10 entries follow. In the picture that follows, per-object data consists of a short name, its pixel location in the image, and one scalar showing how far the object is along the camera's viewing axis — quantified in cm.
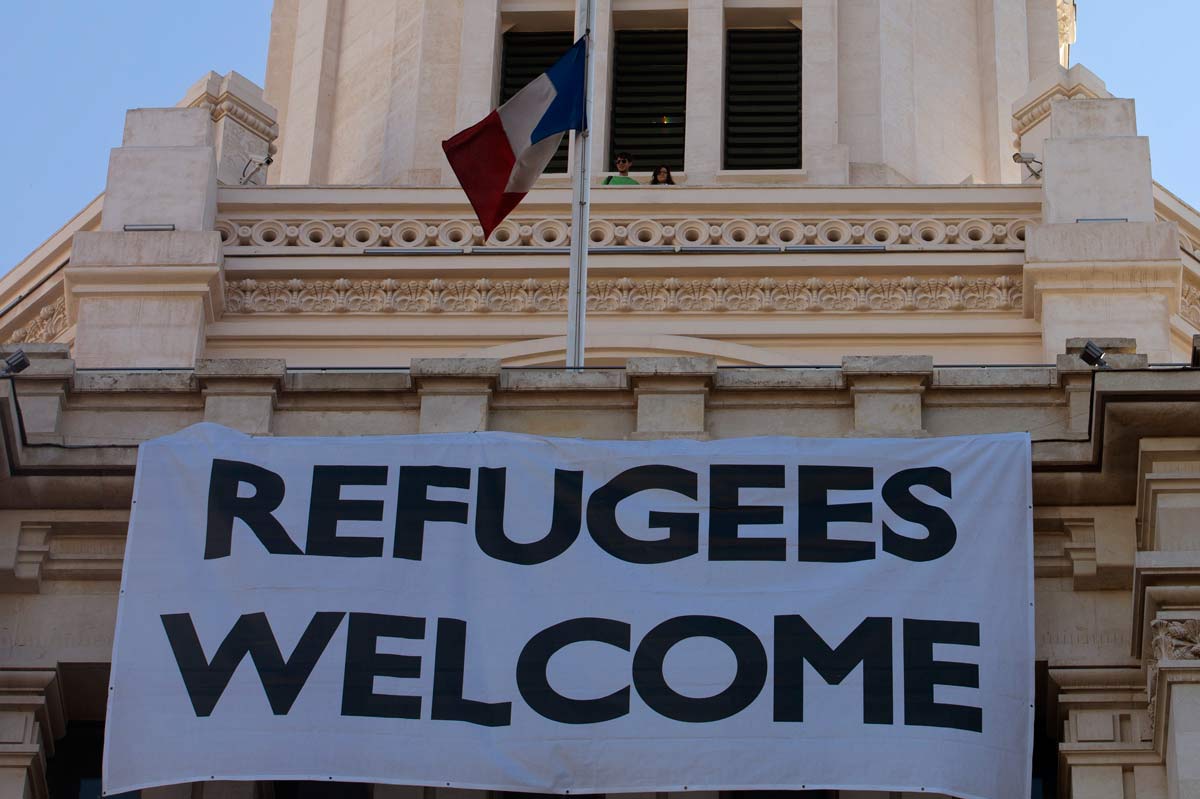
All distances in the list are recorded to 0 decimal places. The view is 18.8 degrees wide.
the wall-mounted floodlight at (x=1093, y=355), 2867
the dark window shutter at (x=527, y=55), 4434
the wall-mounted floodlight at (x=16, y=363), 2906
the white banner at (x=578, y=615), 2722
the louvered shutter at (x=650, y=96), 4316
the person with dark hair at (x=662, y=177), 4088
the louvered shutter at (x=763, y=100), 4291
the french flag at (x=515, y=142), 3484
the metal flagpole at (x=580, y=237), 3153
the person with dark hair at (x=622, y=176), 4078
